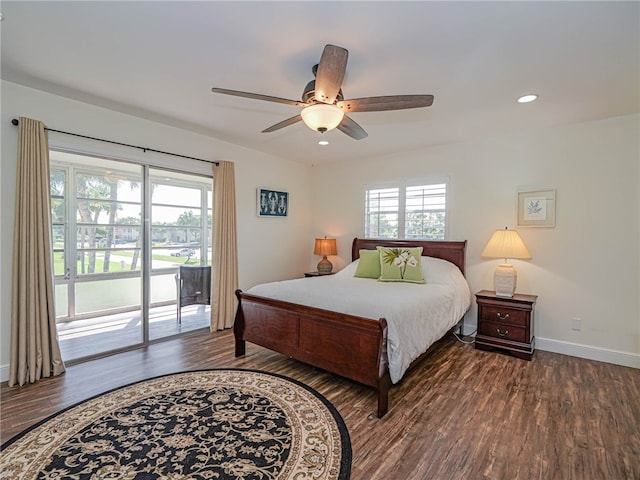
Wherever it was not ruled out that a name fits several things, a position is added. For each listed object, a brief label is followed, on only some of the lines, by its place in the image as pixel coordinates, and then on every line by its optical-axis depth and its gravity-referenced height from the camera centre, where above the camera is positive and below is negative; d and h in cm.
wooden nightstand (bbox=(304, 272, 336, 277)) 517 -67
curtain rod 277 +95
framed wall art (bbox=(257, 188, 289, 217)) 495 +50
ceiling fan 194 +91
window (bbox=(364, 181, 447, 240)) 450 +36
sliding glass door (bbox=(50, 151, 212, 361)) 352 -17
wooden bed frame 238 -91
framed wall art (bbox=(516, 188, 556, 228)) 368 +33
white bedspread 248 -60
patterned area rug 179 -133
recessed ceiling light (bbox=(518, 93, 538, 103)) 283 +125
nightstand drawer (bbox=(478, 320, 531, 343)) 351 -108
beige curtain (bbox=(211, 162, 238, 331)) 427 -22
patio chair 436 -74
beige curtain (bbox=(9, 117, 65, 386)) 276 -30
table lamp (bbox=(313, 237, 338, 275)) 532 -29
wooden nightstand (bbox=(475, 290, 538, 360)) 348 -99
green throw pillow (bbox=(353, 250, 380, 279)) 420 -41
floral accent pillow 382 -38
